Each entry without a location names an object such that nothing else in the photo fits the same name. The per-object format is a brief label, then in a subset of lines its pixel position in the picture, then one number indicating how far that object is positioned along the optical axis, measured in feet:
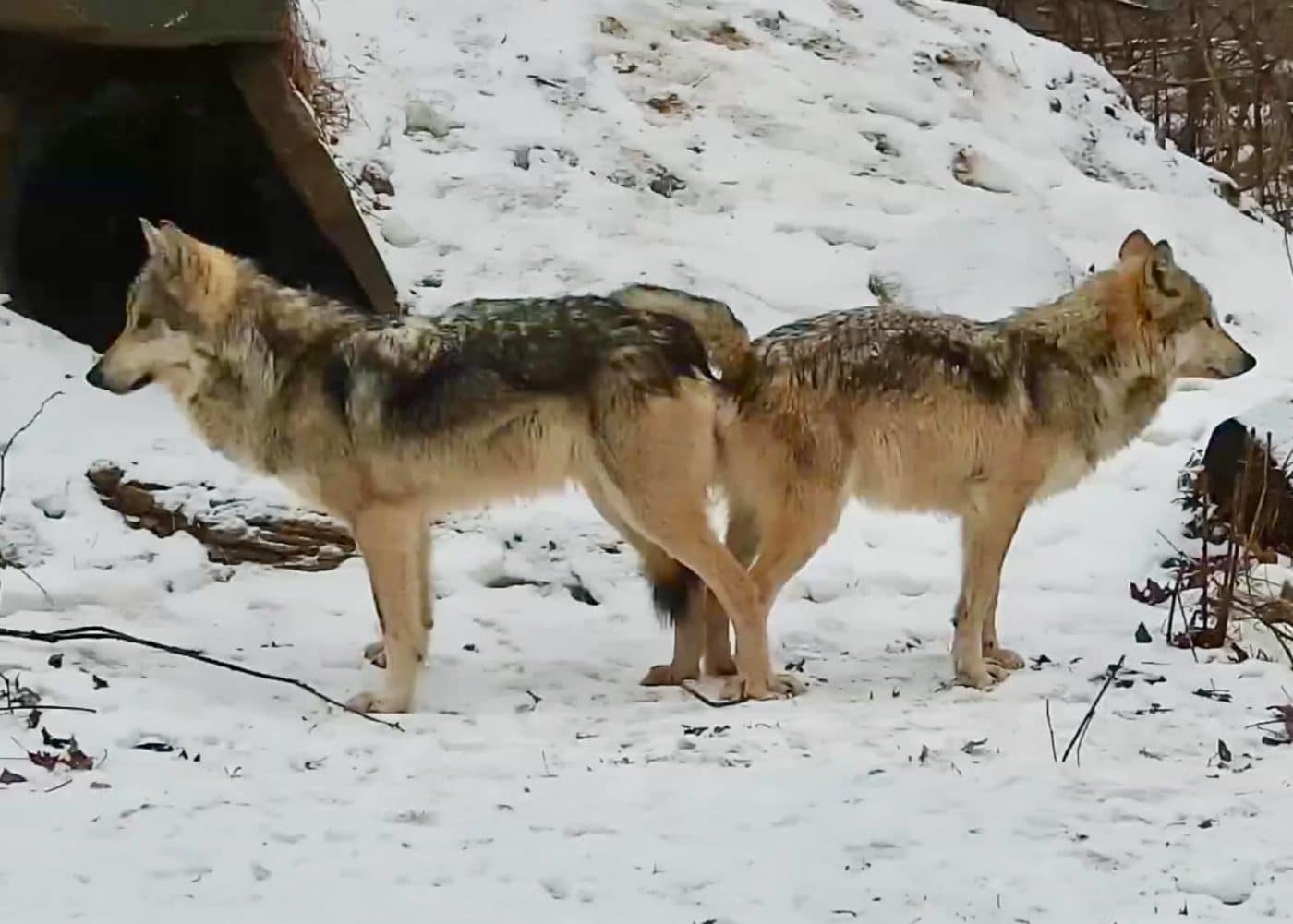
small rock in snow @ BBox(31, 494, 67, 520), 44.24
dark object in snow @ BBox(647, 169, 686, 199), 67.72
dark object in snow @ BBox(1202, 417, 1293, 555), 45.06
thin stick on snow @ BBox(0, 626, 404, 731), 33.91
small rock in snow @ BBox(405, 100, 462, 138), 67.82
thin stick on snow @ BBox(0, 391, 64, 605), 40.24
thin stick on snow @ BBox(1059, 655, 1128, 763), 29.54
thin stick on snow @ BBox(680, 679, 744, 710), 36.22
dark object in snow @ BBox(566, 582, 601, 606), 45.09
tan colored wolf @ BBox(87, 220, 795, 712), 37.17
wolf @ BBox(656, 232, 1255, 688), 38.40
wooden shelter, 50.80
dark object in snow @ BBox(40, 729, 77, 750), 29.94
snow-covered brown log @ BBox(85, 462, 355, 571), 44.65
